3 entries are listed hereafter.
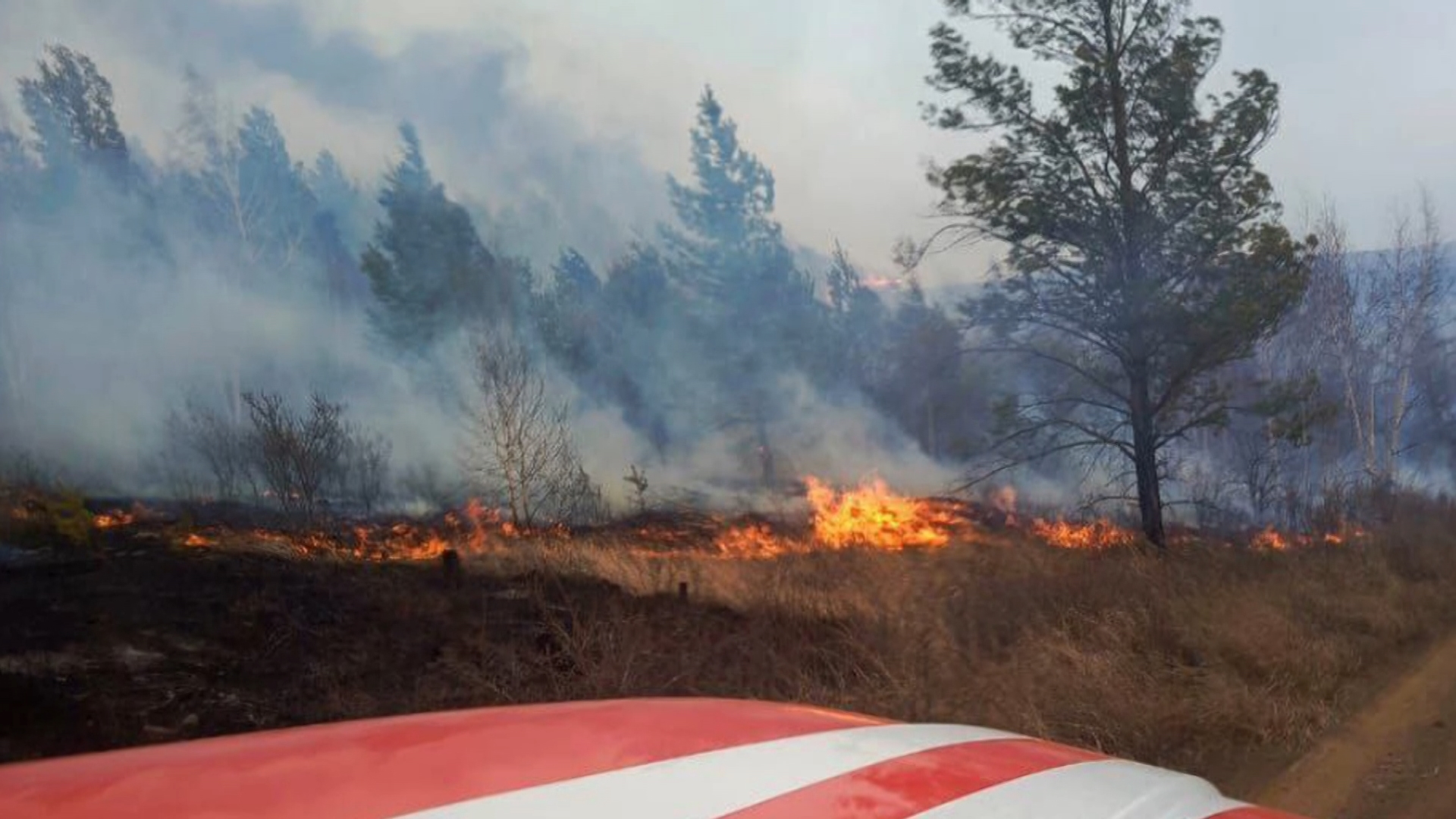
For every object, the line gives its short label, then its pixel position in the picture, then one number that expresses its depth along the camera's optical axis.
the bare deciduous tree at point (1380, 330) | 23.62
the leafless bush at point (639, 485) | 10.00
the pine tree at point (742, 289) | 11.88
